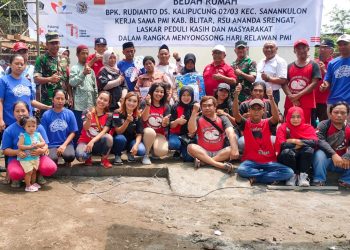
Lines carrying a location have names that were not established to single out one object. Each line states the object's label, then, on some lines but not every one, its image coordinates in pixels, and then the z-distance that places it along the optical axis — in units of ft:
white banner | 24.16
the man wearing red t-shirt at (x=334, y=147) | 15.92
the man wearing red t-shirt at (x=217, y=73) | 18.97
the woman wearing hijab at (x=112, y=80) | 18.40
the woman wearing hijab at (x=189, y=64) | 19.89
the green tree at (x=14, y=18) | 65.46
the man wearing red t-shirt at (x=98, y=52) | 19.38
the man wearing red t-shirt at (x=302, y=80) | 18.12
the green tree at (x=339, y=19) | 119.85
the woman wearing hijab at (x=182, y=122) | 18.03
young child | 14.64
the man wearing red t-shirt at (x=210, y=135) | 16.99
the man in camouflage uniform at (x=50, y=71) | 17.46
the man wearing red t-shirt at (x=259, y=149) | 15.92
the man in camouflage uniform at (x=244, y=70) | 19.26
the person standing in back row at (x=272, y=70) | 18.57
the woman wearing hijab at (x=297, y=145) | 15.92
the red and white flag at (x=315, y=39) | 23.88
